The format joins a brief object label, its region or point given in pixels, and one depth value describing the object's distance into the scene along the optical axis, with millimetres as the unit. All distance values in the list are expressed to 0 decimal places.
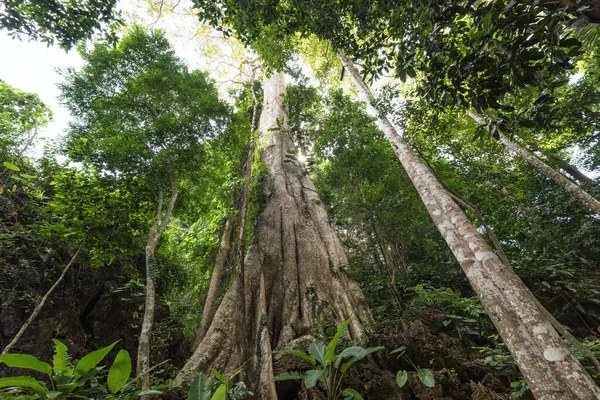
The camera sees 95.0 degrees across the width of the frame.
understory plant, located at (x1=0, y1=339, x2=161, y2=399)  1638
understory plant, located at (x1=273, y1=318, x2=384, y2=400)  2510
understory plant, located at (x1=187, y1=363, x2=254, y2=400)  1866
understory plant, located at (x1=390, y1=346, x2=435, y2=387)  2602
